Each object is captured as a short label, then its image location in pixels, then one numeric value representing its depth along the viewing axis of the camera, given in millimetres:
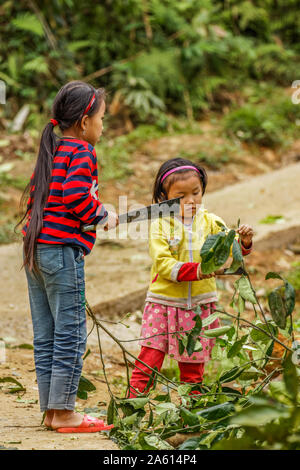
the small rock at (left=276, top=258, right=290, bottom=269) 10266
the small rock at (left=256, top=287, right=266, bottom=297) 9070
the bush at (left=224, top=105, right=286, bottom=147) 16250
